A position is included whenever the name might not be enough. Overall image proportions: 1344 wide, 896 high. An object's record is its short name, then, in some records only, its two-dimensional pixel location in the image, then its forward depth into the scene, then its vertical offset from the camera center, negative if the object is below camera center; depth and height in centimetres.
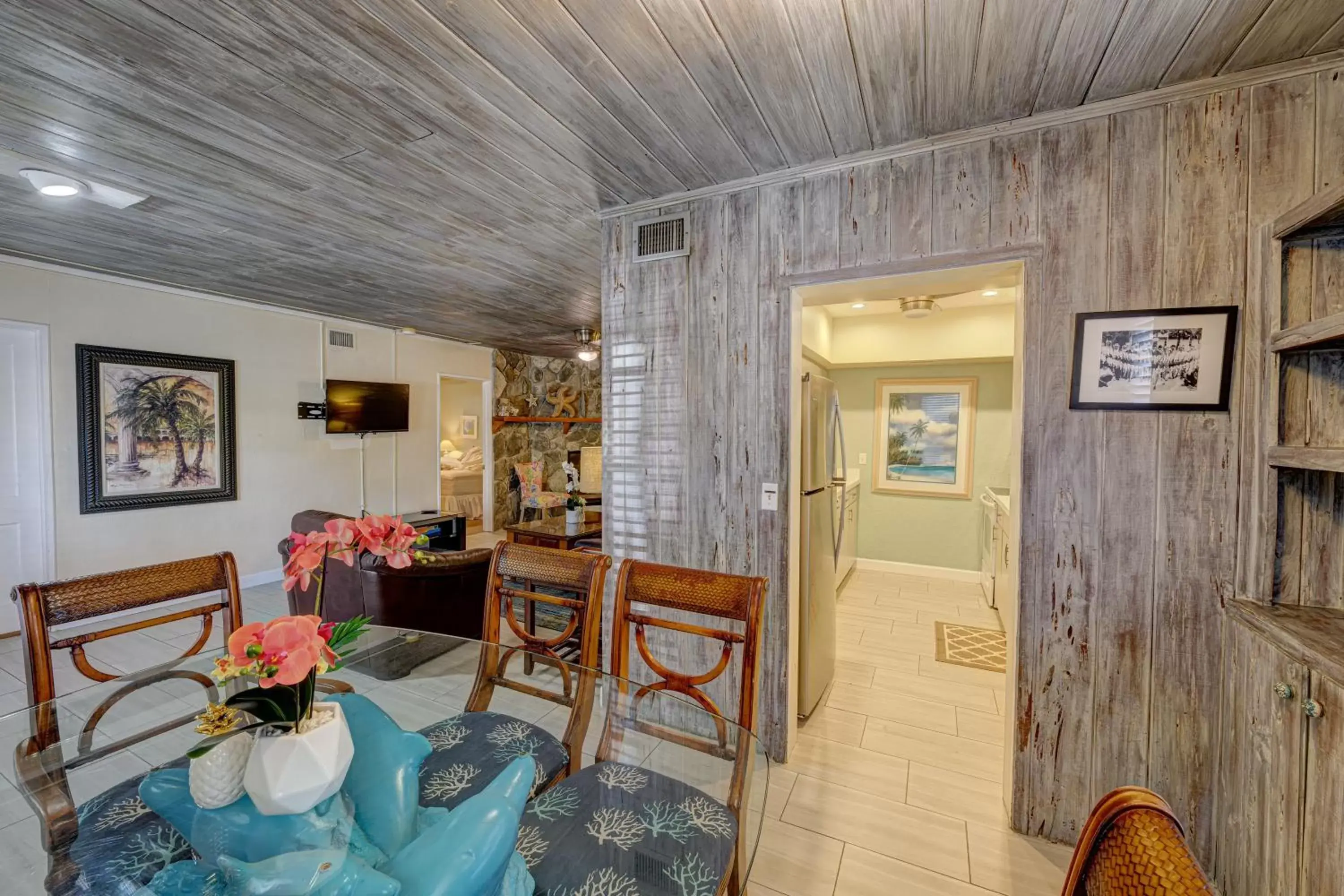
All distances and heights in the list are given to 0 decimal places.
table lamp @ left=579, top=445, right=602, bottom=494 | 809 -52
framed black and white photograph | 162 +24
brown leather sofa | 289 -89
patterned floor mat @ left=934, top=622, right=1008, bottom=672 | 328 -138
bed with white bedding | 764 -88
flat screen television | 526 +29
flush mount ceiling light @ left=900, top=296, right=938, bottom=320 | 396 +97
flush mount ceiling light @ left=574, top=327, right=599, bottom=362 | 573 +102
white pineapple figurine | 85 -55
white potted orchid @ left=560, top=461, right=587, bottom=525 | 411 -58
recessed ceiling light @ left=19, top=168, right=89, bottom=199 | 223 +108
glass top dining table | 107 -84
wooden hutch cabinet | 130 -32
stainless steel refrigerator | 250 -54
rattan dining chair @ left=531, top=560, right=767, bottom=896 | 102 -82
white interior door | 357 -18
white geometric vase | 83 -53
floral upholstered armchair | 718 -81
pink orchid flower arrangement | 82 -36
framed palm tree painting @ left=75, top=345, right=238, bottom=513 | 388 +4
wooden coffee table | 382 -71
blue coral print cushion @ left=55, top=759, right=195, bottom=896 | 97 -81
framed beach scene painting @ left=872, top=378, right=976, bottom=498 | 491 -1
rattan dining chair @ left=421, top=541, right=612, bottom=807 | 136 -83
